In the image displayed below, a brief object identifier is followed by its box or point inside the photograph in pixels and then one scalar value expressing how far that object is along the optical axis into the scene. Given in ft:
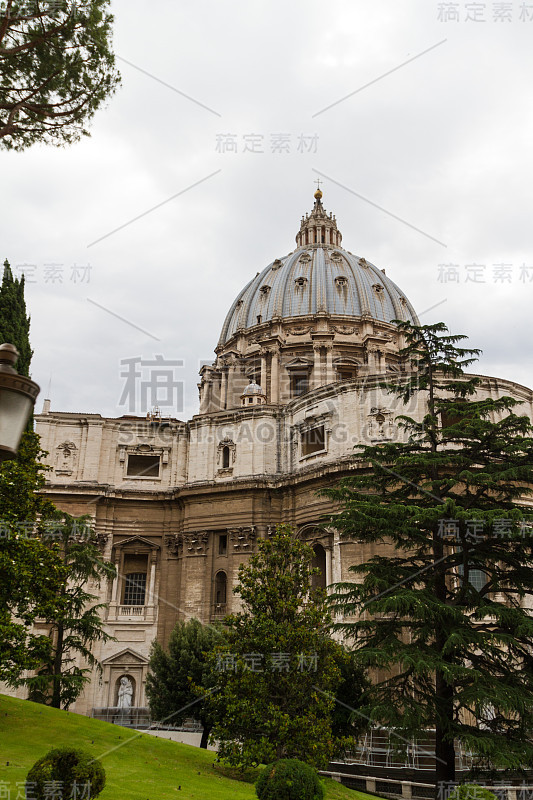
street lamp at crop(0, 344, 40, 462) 18.22
